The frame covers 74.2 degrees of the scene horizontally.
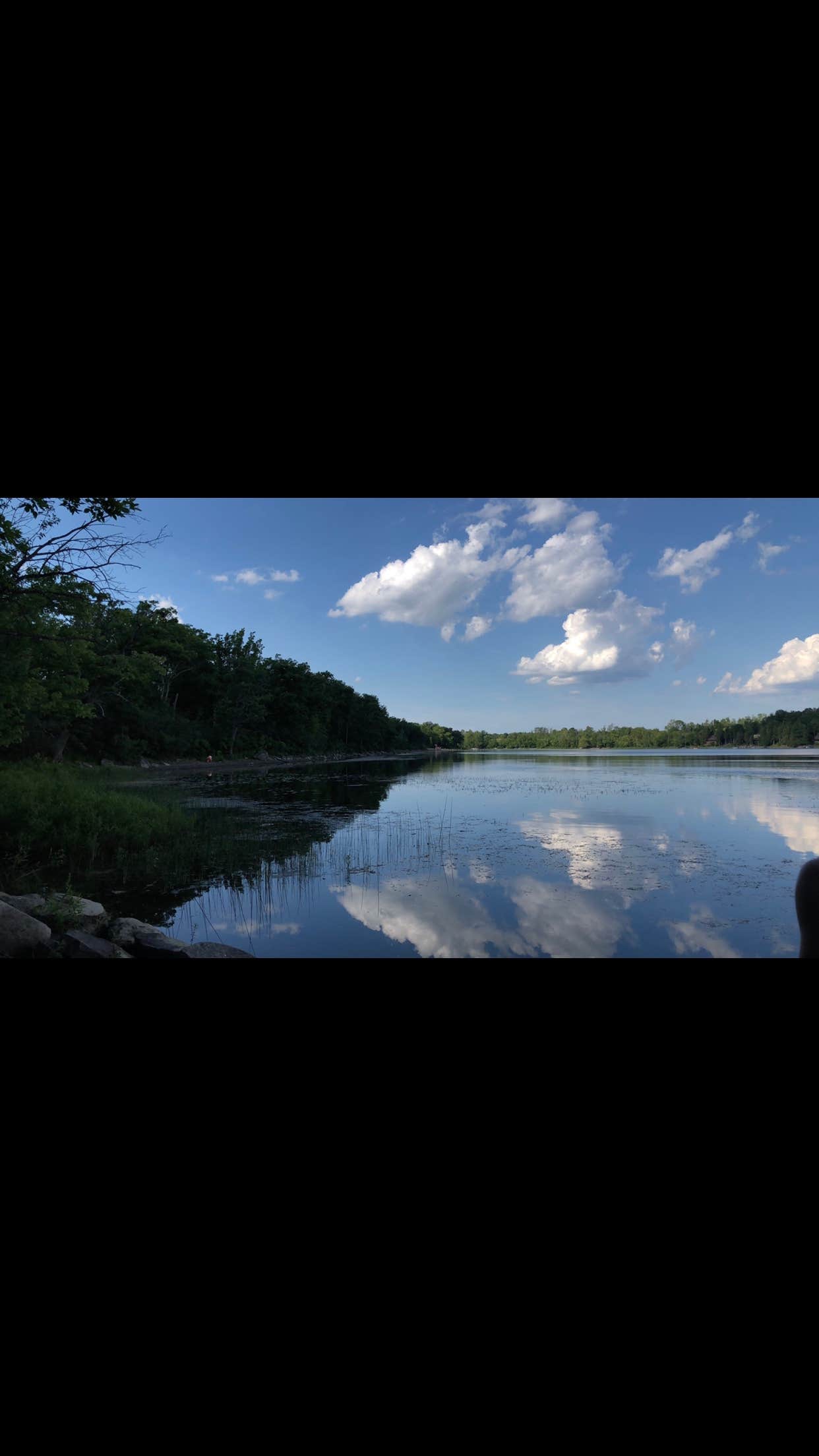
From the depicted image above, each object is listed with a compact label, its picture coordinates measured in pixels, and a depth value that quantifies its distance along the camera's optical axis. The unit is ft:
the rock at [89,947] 12.41
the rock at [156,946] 14.10
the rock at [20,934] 11.90
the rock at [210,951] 14.15
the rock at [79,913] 14.47
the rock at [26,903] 14.52
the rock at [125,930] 14.67
